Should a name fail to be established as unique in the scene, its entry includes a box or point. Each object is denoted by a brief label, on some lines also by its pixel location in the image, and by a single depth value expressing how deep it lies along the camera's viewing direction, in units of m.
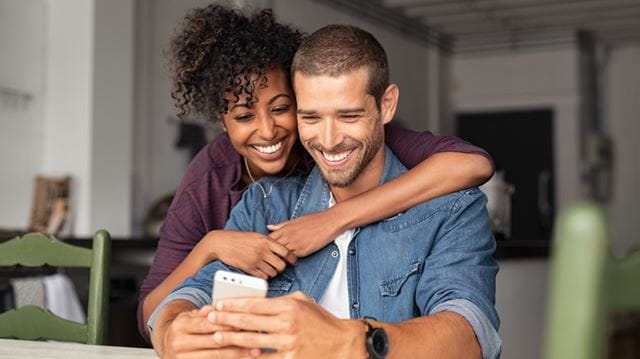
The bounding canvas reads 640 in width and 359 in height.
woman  1.71
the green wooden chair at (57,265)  1.96
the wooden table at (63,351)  1.55
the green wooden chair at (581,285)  0.54
